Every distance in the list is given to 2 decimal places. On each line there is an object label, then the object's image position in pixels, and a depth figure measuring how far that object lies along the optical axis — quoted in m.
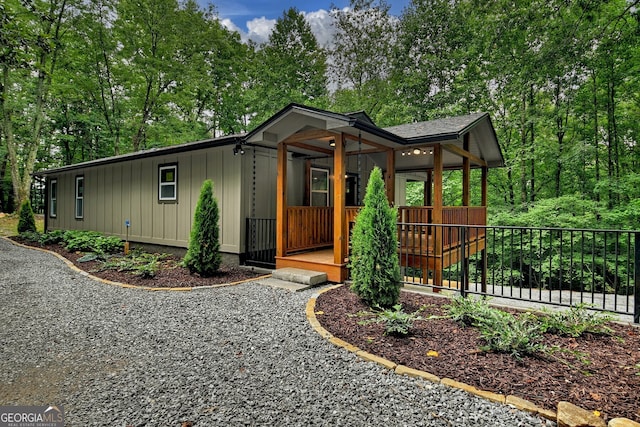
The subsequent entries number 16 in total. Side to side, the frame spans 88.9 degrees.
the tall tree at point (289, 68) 18.65
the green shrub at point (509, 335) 2.78
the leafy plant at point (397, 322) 3.16
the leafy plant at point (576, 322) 3.22
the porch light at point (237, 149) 6.62
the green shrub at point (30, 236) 11.05
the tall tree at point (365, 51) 17.52
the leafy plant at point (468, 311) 3.44
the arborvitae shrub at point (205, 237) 5.90
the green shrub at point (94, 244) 8.84
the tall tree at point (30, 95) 14.97
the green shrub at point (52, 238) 10.55
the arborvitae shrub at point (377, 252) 3.86
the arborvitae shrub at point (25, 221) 13.13
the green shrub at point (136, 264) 5.94
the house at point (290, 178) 5.80
